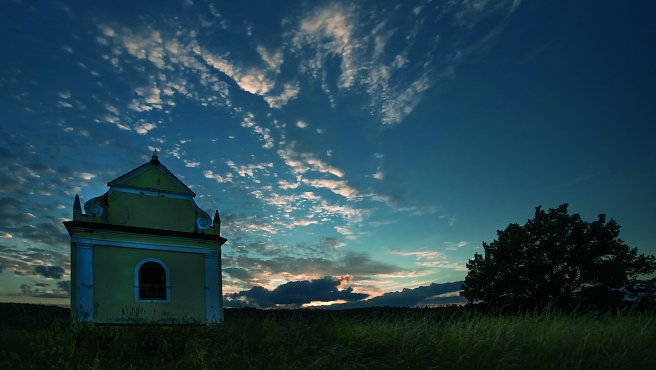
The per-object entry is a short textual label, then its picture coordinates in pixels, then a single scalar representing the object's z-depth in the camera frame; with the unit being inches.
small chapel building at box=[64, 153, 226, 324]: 737.6
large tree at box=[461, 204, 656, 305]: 1243.8
